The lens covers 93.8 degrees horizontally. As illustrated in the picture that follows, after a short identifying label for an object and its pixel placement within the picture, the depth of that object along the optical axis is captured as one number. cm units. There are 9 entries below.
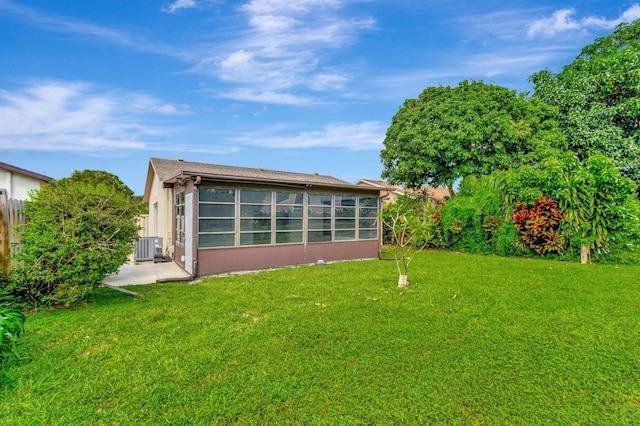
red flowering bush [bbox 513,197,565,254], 986
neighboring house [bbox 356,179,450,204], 1074
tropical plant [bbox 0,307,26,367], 243
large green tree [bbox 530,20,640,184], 1298
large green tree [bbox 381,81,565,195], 1356
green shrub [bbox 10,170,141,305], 451
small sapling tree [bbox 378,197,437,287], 639
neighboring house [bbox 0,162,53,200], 1298
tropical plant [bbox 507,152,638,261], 901
